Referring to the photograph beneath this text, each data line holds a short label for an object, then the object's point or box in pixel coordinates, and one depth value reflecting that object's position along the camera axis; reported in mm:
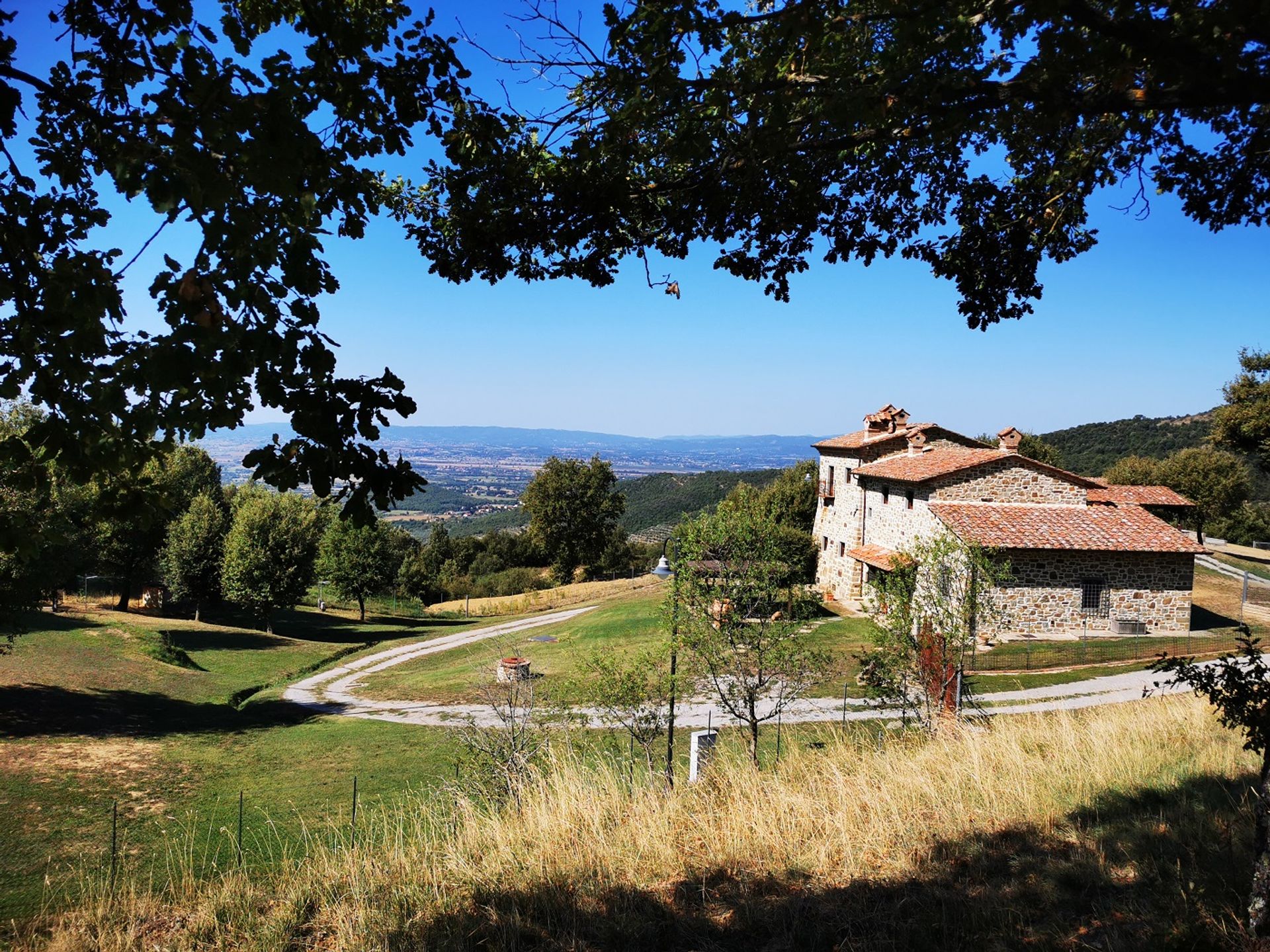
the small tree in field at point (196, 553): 39656
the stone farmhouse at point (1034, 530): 23203
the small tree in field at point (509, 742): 8938
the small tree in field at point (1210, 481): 45125
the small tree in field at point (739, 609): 12492
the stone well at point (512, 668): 21780
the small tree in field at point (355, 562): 46688
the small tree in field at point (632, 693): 12547
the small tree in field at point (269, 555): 38031
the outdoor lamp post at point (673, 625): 10636
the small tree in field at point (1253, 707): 3588
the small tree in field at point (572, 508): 61406
